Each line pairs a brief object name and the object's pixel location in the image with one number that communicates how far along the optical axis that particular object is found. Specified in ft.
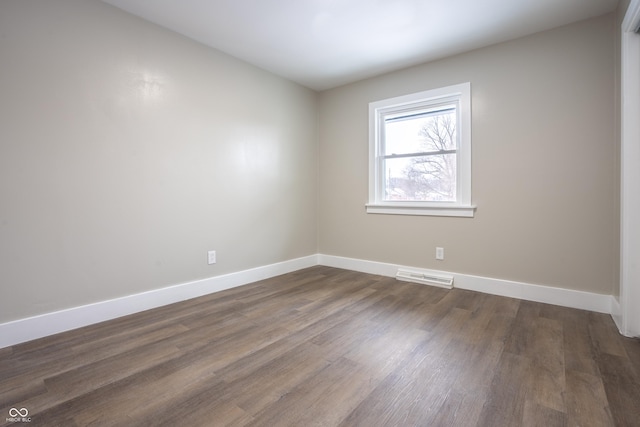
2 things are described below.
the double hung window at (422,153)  10.13
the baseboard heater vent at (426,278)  10.27
